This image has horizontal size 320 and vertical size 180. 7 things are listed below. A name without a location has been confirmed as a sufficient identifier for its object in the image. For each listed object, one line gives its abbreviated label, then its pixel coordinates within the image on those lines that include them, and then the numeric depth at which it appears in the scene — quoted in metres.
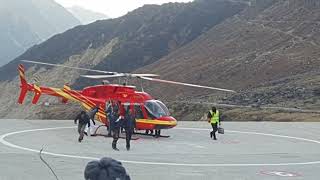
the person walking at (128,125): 19.50
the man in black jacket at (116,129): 19.65
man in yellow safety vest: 23.47
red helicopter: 23.36
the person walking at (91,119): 24.36
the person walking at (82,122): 22.05
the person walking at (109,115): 22.97
